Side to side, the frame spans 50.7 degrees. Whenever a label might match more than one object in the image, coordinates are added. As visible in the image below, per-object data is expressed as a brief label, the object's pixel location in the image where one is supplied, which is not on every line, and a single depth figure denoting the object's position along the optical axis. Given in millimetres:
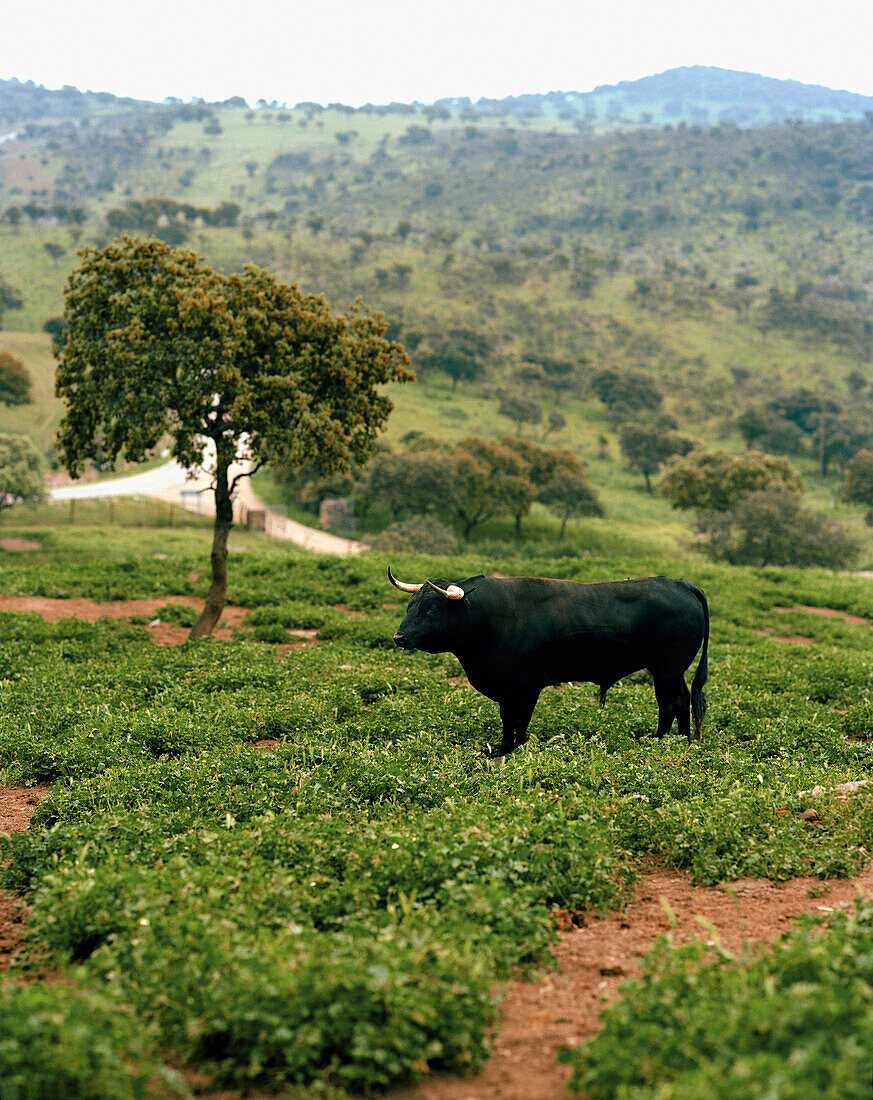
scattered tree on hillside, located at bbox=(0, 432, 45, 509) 49656
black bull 12031
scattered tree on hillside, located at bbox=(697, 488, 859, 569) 50094
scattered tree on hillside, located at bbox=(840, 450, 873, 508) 71938
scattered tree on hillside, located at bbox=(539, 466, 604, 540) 64938
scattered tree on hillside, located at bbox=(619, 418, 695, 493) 86438
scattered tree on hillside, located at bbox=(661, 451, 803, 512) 64875
